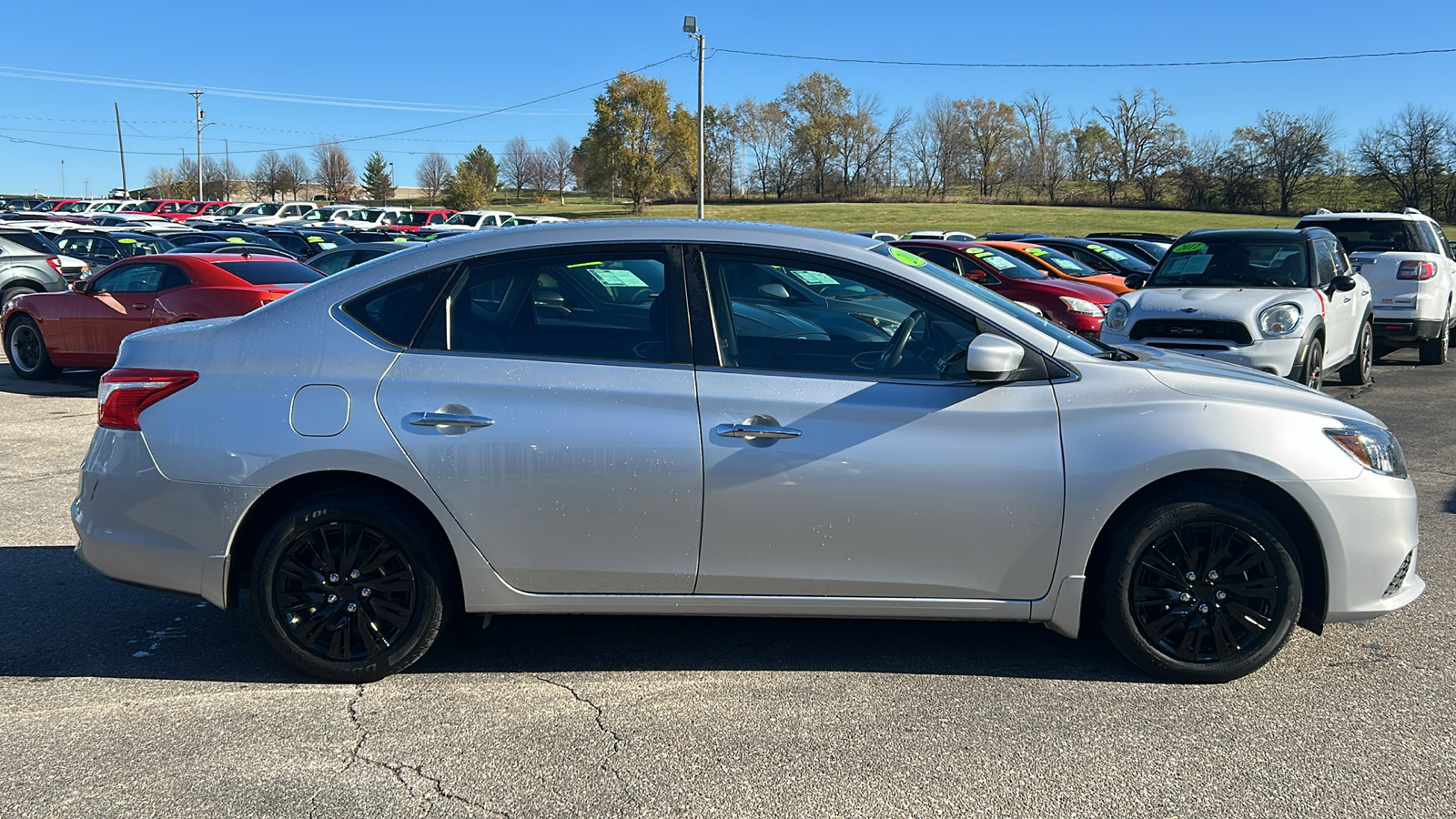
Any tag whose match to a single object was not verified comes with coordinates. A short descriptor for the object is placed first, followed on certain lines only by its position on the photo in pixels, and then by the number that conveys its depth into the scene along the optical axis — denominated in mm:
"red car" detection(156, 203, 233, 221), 46938
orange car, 16234
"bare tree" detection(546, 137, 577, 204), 105344
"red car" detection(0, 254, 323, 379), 11617
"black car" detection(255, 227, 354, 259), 26281
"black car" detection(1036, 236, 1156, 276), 19781
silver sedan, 3881
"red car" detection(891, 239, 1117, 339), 13969
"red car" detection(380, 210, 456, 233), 42281
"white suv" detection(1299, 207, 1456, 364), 14016
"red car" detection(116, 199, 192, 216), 49844
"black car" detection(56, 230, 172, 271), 21927
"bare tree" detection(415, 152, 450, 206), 99881
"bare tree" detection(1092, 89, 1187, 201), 82375
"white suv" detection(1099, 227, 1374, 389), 9891
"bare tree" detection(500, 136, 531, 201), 106000
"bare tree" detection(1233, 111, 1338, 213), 70312
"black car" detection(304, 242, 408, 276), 16641
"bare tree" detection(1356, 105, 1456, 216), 62312
